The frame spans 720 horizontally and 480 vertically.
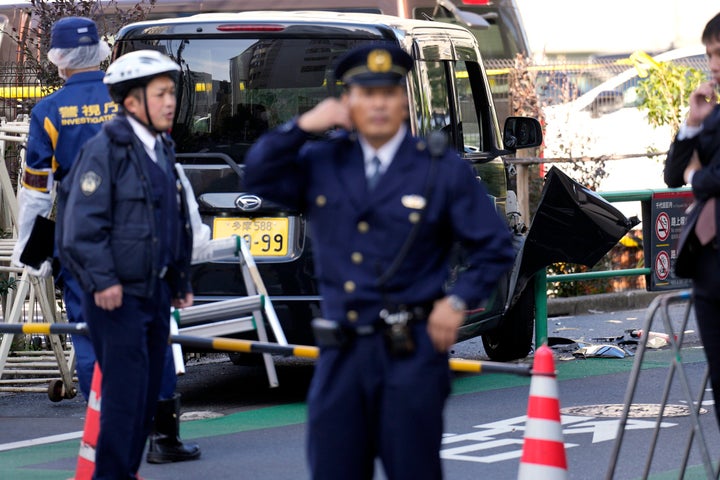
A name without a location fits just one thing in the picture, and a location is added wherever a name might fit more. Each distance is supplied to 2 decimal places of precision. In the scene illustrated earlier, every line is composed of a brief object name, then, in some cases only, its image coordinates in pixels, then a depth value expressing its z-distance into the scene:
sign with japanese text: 23.59
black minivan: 16.94
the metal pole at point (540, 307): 20.84
